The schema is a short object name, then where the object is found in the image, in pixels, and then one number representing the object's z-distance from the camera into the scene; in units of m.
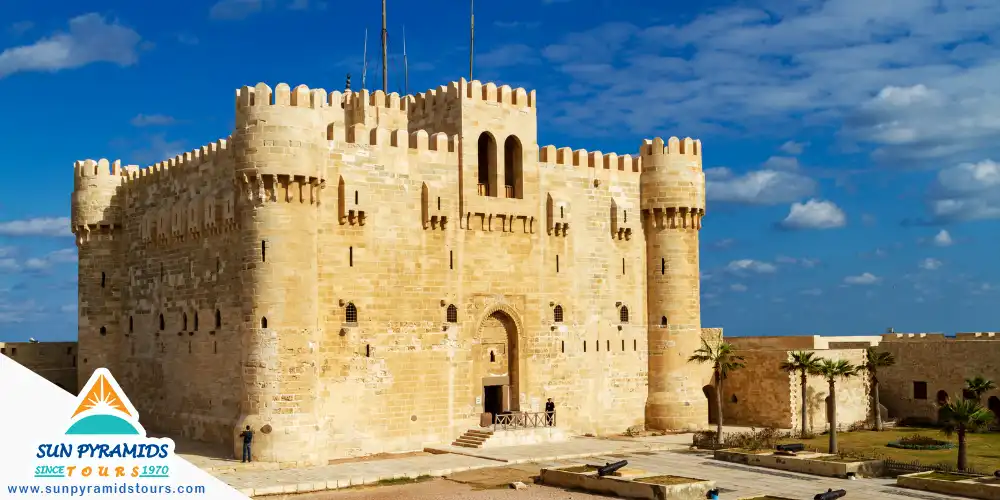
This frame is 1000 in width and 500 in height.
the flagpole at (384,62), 43.66
